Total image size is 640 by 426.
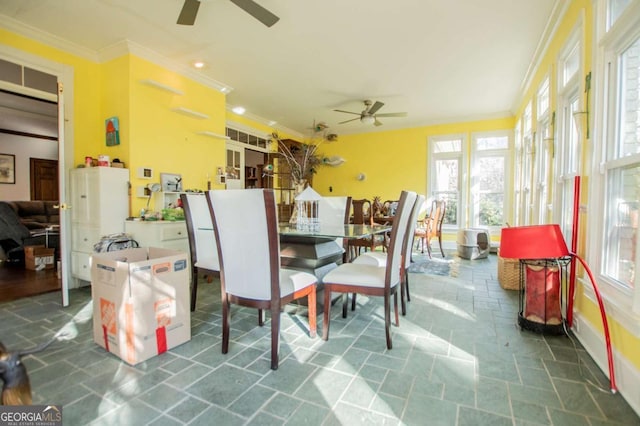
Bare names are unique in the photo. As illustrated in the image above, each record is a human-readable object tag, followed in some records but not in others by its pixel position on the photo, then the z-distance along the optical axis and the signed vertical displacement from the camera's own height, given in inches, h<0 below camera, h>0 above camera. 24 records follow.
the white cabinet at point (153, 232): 137.5 -13.4
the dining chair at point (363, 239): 157.0 -17.5
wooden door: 286.0 +22.4
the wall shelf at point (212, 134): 174.0 +40.4
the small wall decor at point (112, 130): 142.8 +34.1
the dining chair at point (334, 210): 140.3 -2.5
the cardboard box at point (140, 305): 70.8 -25.2
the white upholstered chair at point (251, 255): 68.0 -12.2
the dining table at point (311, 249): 103.2 -15.7
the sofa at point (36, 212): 229.8 -8.8
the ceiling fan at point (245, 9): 92.7 +60.7
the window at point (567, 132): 100.4 +26.6
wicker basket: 136.3 -30.6
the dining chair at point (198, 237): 105.1 -12.2
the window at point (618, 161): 63.6 +10.5
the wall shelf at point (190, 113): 158.1 +48.8
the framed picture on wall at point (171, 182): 154.6 +10.9
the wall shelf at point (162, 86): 142.3 +56.7
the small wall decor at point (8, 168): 264.1 +28.8
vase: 120.3 +6.2
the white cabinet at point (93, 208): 132.3 -2.5
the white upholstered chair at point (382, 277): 80.1 -19.9
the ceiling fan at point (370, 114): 208.5 +64.3
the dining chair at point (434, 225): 214.8 -13.9
